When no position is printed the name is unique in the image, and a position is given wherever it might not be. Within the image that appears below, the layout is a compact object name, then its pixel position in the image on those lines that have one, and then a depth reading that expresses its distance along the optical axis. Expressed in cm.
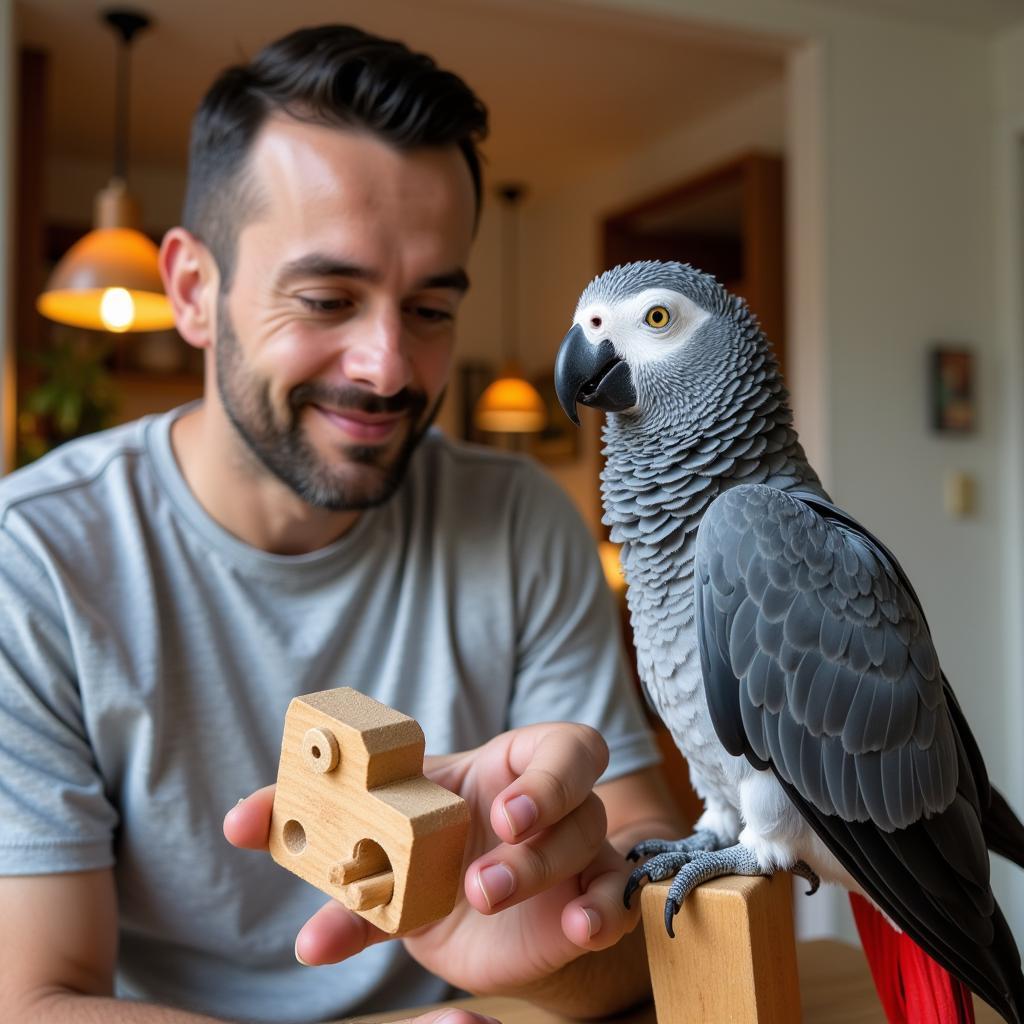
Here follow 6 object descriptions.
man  84
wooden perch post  50
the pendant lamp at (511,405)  381
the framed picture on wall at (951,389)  261
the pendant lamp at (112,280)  209
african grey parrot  50
